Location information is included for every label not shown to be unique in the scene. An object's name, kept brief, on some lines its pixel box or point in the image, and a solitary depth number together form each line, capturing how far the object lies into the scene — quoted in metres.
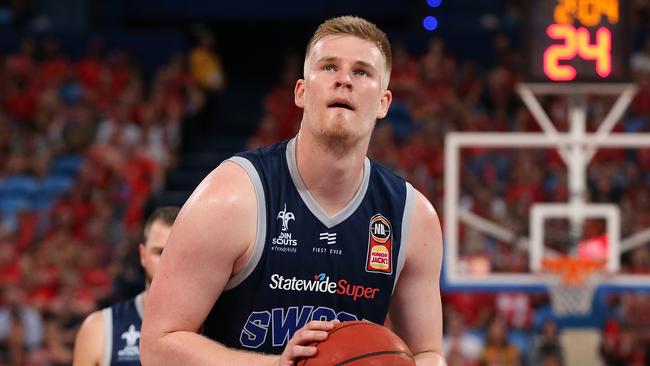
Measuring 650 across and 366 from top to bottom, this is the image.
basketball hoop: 18.94
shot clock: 18.11
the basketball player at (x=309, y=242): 6.47
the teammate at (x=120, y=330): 9.99
